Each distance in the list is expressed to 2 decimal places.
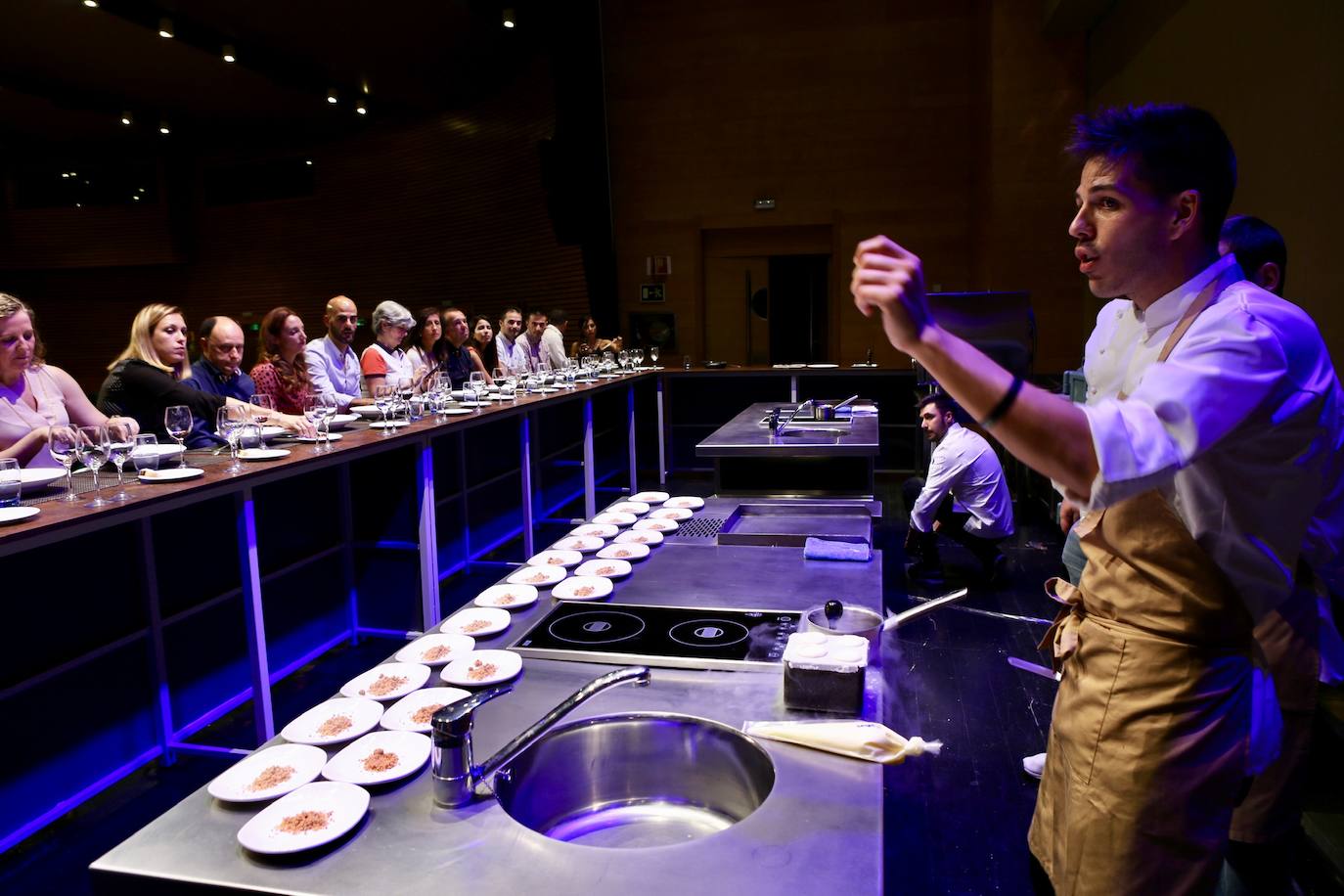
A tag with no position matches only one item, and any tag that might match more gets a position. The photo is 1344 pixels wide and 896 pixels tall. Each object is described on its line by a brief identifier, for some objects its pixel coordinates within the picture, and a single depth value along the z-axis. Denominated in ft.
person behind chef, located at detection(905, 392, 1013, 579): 15.07
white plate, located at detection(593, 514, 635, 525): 8.65
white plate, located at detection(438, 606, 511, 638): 5.54
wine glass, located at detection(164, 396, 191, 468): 9.55
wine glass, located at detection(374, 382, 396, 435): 13.21
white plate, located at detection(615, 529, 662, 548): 7.79
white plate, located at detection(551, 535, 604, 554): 7.57
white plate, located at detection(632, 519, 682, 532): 8.34
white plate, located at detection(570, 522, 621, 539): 8.12
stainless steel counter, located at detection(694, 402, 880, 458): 12.94
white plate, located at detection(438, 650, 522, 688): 4.74
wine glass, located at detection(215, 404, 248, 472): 9.98
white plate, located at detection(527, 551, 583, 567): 7.06
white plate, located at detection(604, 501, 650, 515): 9.20
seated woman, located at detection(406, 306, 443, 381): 20.76
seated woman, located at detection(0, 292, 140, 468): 10.68
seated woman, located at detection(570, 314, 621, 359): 27.43
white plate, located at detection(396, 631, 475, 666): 5.16
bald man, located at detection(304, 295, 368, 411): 17.21
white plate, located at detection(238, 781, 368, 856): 3.30
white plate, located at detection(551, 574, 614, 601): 6.17
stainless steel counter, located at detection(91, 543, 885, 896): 3.12
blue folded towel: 7.07
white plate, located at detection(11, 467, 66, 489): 8.21
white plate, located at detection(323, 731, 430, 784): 3.80
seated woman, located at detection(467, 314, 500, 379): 23.98
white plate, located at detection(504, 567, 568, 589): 6.56
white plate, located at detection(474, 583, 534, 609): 6.10
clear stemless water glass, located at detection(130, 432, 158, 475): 8.92
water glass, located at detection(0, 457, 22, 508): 7.34
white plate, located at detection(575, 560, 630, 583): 6.72
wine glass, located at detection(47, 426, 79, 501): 8.18
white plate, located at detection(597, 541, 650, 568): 7.28
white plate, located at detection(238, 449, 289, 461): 10.14
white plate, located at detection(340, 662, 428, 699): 4.69
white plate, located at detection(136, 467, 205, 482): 8.75
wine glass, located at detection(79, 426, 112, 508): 8.19
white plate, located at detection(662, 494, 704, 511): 9.45
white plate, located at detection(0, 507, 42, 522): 6.97
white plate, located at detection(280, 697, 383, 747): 4.23
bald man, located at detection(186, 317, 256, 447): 13.29
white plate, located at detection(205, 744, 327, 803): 3.68
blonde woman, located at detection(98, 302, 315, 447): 11.98
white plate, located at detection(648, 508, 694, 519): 8.86
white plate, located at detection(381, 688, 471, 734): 4.27
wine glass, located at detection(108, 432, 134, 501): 8.34
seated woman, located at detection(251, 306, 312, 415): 15.34
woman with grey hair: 18.60
